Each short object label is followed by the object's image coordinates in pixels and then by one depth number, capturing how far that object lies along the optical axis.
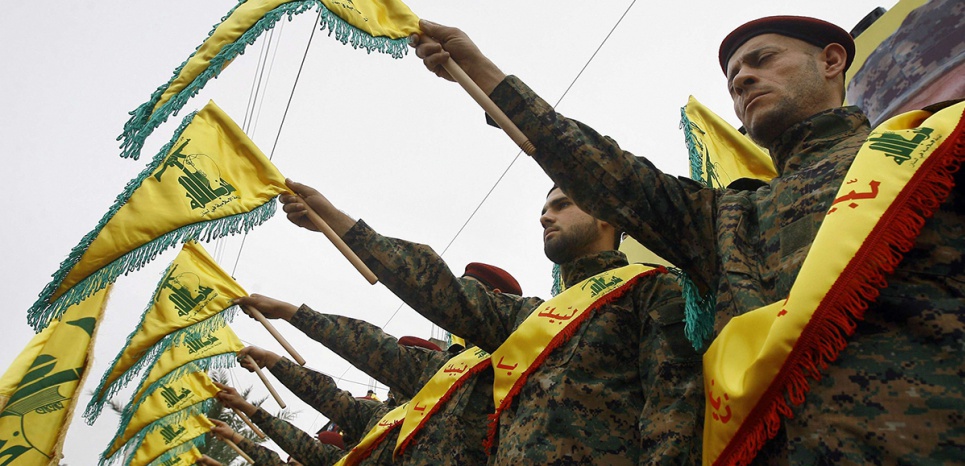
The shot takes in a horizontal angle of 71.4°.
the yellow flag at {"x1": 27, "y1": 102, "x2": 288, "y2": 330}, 2.99
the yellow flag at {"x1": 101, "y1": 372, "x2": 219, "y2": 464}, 5.51
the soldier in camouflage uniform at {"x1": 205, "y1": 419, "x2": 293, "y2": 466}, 5.62
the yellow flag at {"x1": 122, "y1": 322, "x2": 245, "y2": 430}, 5.14
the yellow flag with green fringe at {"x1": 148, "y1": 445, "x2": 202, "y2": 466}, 6.19
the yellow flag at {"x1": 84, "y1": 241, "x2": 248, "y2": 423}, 4.48
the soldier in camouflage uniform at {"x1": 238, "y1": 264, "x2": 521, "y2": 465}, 2.89
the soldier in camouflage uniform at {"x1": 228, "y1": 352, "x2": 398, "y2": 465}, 4.60
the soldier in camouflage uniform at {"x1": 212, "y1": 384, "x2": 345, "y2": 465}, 4.98
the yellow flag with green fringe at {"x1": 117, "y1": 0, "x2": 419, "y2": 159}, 2.35
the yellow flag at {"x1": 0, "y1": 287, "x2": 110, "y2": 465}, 4.07
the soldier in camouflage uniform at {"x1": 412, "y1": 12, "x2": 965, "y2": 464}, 1.13
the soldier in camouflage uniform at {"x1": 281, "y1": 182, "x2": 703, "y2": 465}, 1.94
